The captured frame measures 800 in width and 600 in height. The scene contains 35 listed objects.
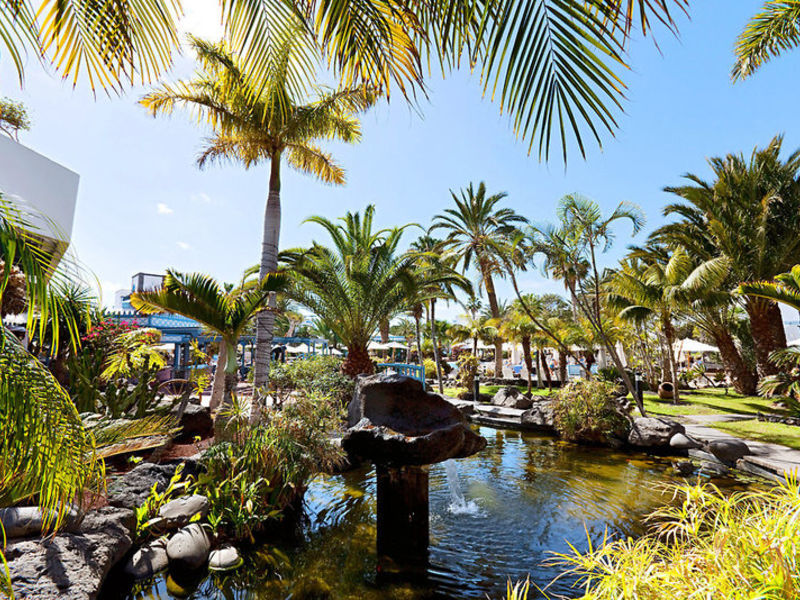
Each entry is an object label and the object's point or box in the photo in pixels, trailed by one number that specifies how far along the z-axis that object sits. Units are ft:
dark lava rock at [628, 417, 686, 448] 29.53
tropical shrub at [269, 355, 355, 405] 38.93
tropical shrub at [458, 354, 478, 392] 65.26
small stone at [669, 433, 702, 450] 28.17
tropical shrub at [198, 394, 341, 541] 15.80
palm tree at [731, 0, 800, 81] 23.71
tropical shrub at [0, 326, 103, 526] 5.19
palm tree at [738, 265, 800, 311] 27.89
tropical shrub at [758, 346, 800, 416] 32.40
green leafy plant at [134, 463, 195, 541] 14.60
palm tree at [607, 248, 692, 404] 46.85
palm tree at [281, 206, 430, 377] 42.11
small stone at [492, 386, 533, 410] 49.98
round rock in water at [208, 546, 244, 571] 13.77
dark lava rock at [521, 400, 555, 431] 38.22
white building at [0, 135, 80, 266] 33.37
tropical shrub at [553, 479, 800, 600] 4.79
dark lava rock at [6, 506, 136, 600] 9.71
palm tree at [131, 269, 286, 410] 24.52
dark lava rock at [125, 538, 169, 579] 13.05
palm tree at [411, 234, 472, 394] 46.75
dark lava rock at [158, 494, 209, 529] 15.06
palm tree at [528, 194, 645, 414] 40.63
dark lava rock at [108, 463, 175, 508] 15.30
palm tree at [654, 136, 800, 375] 47.65
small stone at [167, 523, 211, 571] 13.59
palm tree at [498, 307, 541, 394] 69.36
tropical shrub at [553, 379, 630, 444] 32.30
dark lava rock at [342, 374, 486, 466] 15.06
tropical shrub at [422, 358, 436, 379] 88.46
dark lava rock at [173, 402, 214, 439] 28.60
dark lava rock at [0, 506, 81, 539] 11.66
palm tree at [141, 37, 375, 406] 28.35
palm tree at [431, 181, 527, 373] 78.28
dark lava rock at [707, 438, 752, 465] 24.79
